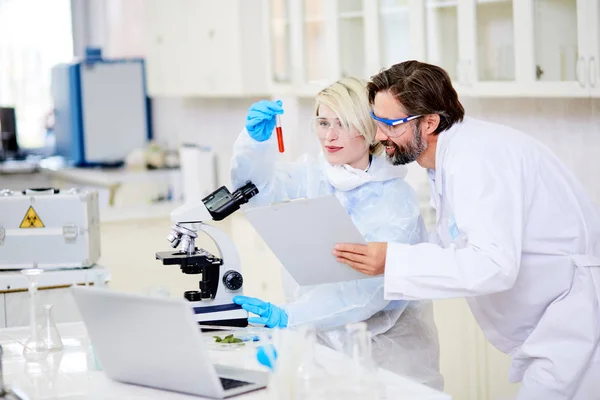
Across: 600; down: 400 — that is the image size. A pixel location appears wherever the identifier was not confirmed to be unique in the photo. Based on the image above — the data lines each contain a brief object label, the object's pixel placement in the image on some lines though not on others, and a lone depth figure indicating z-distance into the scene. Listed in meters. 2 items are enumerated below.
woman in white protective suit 2.57
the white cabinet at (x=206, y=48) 4.80
